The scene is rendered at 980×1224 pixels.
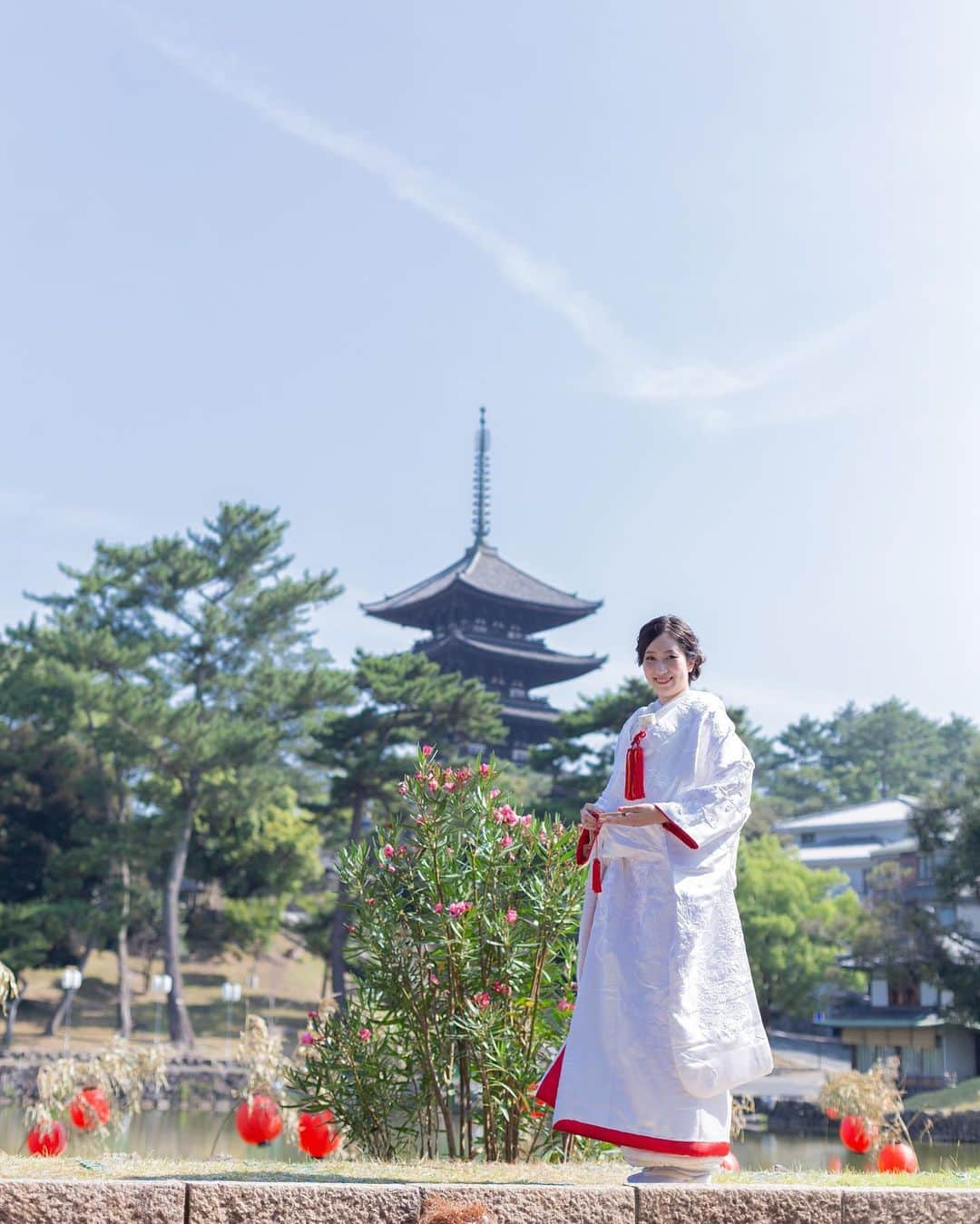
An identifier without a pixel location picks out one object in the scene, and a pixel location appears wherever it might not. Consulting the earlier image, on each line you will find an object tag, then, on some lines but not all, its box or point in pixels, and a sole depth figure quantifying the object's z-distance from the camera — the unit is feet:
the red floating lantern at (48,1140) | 19.52
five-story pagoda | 122.31
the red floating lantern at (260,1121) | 21.06
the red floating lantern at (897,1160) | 18.29
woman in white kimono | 11.81
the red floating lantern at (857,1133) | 23.98
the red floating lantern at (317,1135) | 18.71
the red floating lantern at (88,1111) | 24.81
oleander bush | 16.99
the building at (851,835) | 115.44
